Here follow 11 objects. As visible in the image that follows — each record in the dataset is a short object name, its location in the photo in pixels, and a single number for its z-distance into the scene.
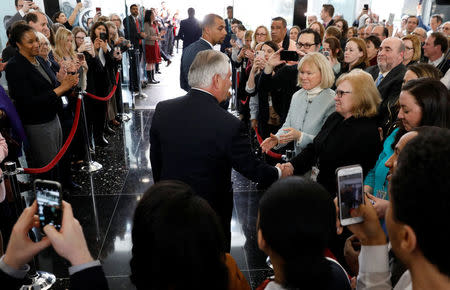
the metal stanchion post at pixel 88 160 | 4.53
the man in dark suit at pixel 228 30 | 9.61
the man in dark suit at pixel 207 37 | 4.81
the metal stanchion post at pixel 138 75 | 8.49
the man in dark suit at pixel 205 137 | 2.24
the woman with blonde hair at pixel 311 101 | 3.09
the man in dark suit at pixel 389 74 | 3.49
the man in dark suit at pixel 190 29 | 10.22
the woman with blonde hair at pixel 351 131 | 2.51
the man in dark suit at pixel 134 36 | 8.40
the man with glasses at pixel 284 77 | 4.05
